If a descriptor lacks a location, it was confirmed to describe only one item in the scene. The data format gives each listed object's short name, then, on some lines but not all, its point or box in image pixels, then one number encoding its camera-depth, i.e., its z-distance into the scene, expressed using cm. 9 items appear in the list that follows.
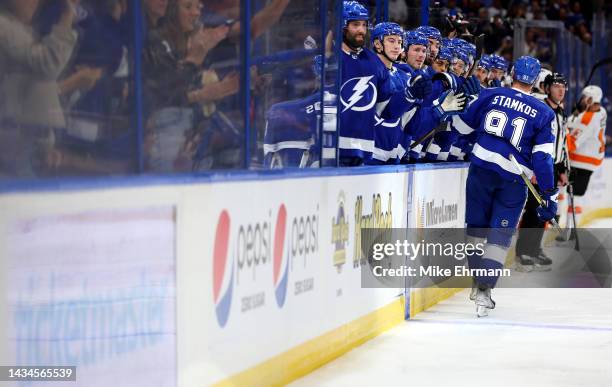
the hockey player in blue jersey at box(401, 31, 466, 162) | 1614
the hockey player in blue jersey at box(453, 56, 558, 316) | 1501
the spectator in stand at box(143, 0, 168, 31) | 843
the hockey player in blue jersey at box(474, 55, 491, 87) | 1932
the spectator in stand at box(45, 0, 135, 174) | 758
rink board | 681
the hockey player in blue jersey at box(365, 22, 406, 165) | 1494
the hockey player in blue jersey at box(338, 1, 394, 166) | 1384
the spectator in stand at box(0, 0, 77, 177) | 718
